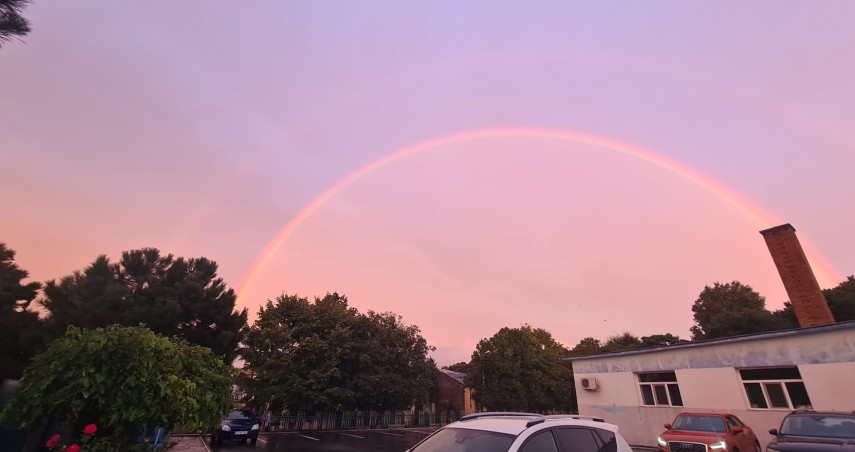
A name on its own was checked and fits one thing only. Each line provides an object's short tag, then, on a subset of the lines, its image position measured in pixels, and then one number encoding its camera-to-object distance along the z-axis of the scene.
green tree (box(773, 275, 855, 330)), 36.25
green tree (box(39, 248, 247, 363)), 20.45
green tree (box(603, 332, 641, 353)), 58.12
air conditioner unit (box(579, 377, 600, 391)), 21.00
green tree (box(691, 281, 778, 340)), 43.59
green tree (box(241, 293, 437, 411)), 30.88
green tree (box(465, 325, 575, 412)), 38.16
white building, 13.48
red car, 10.82
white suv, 4.28
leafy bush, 5.97
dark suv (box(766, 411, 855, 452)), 8.52
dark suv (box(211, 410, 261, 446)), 18.69
